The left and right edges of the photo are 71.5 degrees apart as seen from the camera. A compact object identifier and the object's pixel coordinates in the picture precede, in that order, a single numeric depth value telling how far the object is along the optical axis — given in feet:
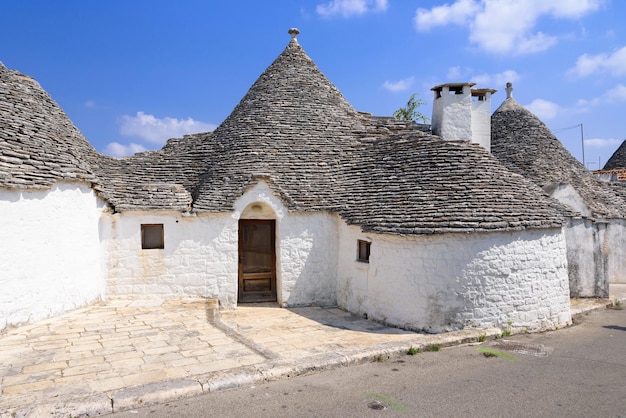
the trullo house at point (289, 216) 27.96
